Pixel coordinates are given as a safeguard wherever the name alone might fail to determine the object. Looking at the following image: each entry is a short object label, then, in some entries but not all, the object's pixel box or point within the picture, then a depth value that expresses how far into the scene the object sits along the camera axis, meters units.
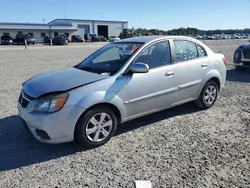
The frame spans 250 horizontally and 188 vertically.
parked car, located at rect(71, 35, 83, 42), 54.56
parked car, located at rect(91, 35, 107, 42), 58.06
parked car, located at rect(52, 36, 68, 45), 40.40
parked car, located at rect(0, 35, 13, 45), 41.25
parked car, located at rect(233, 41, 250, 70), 9.45
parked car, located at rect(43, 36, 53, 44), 46.25
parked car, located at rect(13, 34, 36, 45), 40.48
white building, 59.44
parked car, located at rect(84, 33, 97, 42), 58.65
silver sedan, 3.31
